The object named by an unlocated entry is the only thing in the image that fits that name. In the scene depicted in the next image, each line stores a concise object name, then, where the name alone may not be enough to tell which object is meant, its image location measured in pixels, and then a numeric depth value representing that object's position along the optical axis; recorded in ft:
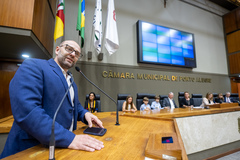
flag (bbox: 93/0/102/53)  11.37
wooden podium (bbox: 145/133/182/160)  1.49
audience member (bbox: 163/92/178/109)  12.50
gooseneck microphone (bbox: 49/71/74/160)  1.46
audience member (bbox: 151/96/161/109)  11.29
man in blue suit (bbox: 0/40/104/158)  1.82
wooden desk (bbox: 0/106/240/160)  1.65
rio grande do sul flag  9.45
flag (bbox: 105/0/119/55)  11.99
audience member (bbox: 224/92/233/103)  16.39
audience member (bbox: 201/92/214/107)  13.85
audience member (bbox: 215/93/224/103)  15.49
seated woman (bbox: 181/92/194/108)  13.72
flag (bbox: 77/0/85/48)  10.55
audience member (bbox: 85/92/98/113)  10.27
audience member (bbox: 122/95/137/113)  10.16
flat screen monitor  14.89
